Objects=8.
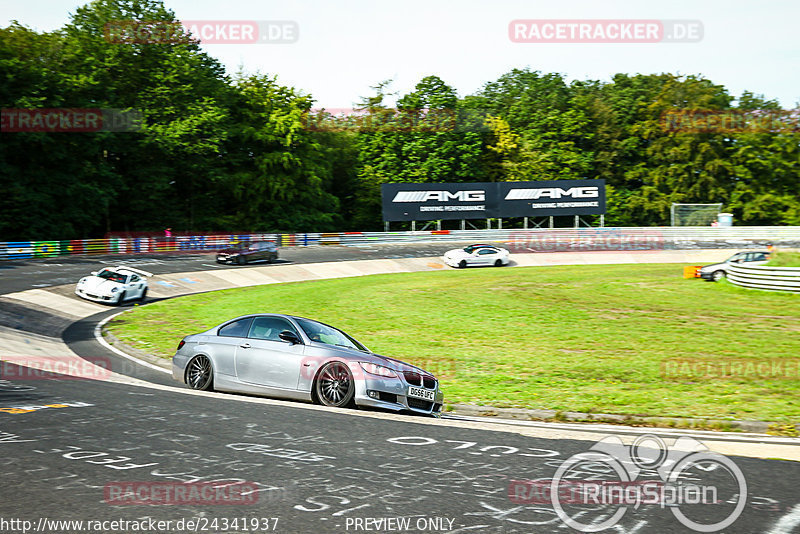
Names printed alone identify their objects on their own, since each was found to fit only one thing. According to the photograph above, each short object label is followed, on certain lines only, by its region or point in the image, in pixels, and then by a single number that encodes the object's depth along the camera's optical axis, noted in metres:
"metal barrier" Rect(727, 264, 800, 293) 27.45
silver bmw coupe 9.92
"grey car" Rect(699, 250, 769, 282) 33.44
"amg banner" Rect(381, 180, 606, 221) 58.53
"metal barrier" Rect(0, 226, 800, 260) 53.91
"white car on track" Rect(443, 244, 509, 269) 45.50
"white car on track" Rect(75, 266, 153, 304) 28.44
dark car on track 42.22
